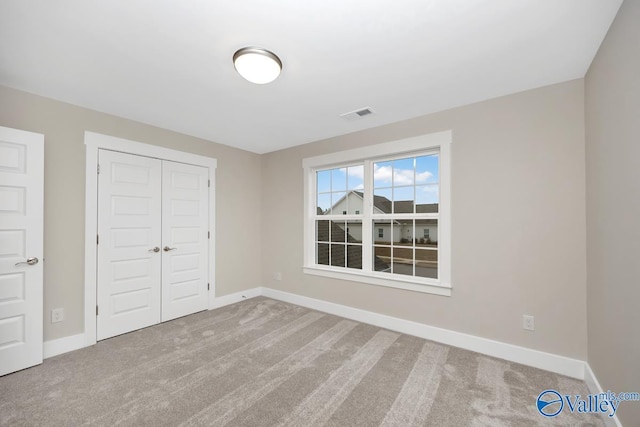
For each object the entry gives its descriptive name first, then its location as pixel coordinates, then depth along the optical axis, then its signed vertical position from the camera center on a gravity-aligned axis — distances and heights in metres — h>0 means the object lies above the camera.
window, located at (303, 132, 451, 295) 2.94 +0.02
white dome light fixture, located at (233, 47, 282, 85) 1.85 +1.13
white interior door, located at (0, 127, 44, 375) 2.23 -0.29
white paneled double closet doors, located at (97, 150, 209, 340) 2.92 -0.33
